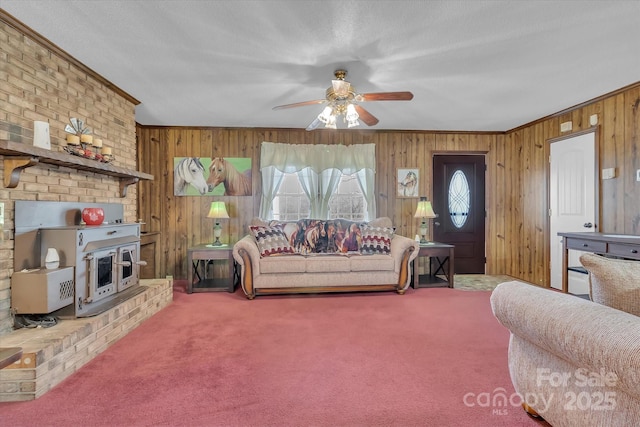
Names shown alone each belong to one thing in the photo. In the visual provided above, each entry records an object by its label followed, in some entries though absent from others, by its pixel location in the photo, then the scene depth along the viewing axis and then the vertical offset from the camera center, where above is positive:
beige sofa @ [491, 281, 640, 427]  0.98 -0.52
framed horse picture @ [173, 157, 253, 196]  4.80 +0.54
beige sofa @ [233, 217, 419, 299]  3.79 -0.71
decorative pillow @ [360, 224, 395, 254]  4.13 -0.39
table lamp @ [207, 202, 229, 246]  4.39 -0.03
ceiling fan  2.71 +0.99
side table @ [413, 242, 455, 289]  4.29 -0.61
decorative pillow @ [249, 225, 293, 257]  3.97 -0.38
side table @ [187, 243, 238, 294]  4.05 -0.61
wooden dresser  2.74 -0.33
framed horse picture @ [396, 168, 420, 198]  5.10 +0.46
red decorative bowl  2.67 -0.04
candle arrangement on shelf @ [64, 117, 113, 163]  2.58 +0.59
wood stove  2.27 -0.32
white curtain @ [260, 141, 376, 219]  4.87 +0.68
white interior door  3.70 +0.19
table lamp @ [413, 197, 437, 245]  4.63 -0.04
